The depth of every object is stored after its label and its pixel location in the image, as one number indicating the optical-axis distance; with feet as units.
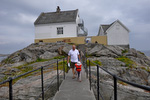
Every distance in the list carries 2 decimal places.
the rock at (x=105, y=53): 60.44
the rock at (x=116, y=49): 63.21
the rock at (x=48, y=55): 61.67
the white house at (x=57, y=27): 95.51
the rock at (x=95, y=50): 62.66
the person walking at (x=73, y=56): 26.97
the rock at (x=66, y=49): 64.01
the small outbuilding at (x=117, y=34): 89.86
